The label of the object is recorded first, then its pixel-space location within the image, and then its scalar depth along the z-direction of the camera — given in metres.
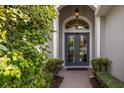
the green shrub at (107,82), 2.16
